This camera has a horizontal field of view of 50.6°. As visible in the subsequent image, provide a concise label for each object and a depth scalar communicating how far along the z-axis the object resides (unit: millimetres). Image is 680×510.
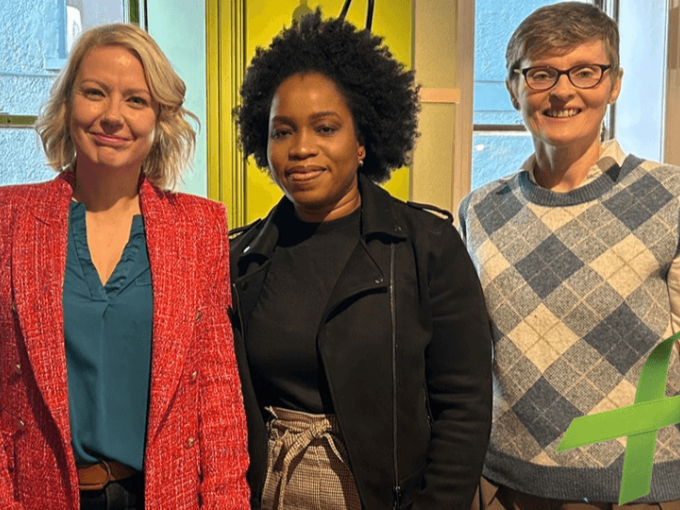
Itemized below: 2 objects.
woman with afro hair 1396
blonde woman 1287
